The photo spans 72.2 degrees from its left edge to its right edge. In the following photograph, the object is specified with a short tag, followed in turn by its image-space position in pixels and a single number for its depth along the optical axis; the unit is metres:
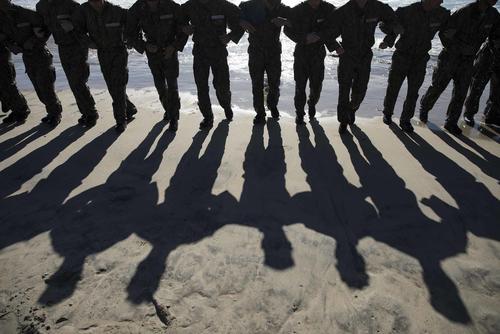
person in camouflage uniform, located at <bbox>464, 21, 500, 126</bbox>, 5.42
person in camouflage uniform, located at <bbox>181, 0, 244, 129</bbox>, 4.95
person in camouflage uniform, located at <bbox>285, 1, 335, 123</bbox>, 4.98
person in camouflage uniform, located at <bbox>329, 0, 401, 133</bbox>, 4.70
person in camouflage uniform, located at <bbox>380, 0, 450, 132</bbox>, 4.79
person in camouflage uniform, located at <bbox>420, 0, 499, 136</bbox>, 4.77
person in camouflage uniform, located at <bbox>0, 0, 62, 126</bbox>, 5.27
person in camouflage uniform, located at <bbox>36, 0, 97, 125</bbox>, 5.04
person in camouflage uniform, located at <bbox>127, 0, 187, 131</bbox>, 4.93
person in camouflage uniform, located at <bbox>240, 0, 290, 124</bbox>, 5.07
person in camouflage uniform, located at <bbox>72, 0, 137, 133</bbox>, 4.90
